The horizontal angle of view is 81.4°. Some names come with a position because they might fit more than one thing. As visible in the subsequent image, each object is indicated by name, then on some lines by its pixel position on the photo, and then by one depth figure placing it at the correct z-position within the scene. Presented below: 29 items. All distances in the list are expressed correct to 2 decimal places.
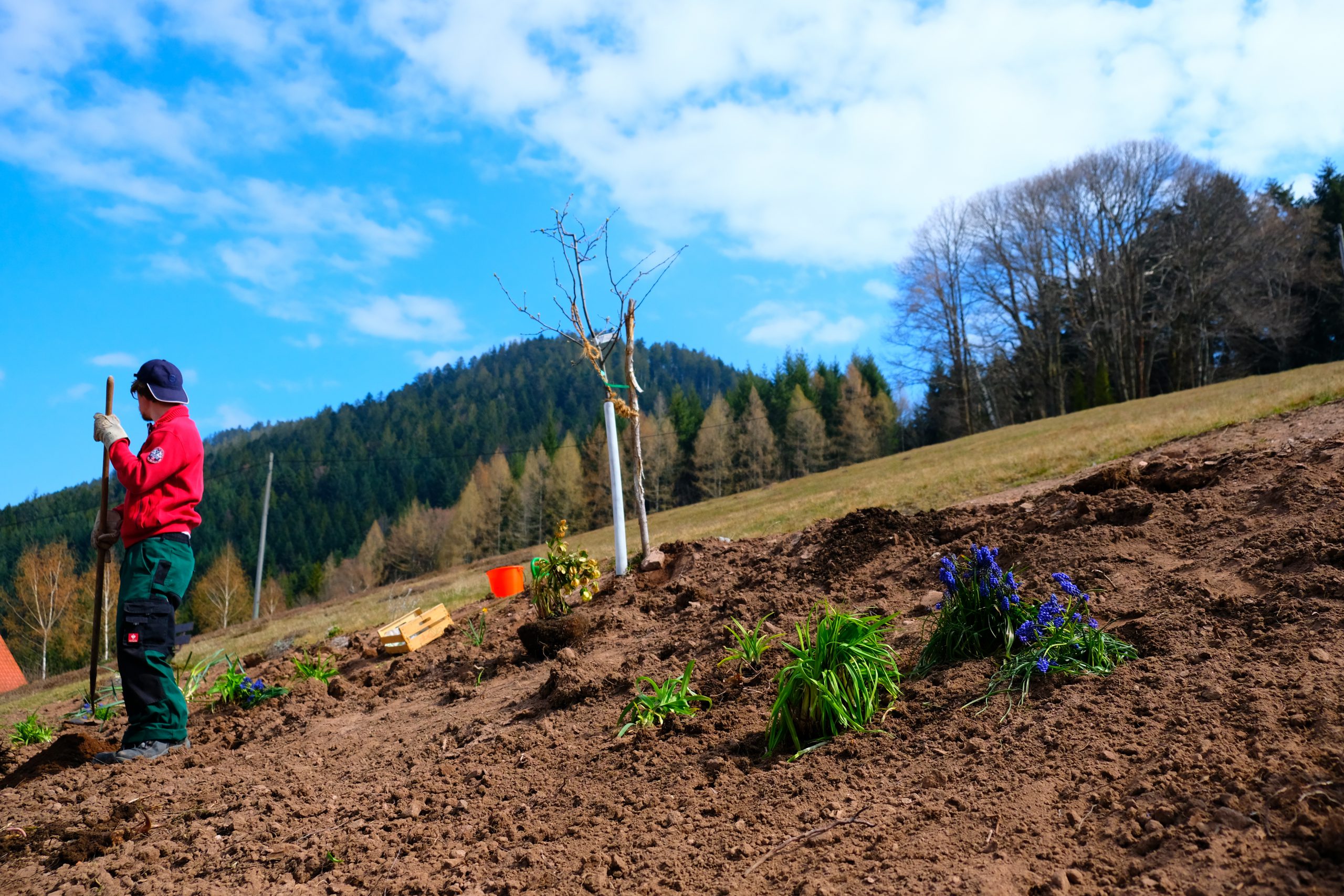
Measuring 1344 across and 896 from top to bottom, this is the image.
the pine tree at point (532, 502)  61.81
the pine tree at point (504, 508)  63.81
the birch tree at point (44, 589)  32.78
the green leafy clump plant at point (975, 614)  3.18
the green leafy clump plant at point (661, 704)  3.38
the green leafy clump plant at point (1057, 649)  2.82
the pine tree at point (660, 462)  56.78
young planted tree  7.24
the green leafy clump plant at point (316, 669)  5.81
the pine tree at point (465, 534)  63.69
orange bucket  8.22
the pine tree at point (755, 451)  56.25
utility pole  28.07
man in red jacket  4.13
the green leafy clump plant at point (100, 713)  5.36
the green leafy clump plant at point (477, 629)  5.81
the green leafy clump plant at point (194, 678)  5.77
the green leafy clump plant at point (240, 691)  5.34
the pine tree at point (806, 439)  56.03
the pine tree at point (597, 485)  57.56
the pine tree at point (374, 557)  70.12
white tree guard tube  6.96
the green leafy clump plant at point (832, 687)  2.89
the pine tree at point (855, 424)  55.09
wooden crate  6.18
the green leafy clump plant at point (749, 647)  3.69
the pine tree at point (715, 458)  56.03
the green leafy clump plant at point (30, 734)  5.64
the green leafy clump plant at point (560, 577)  6.02
